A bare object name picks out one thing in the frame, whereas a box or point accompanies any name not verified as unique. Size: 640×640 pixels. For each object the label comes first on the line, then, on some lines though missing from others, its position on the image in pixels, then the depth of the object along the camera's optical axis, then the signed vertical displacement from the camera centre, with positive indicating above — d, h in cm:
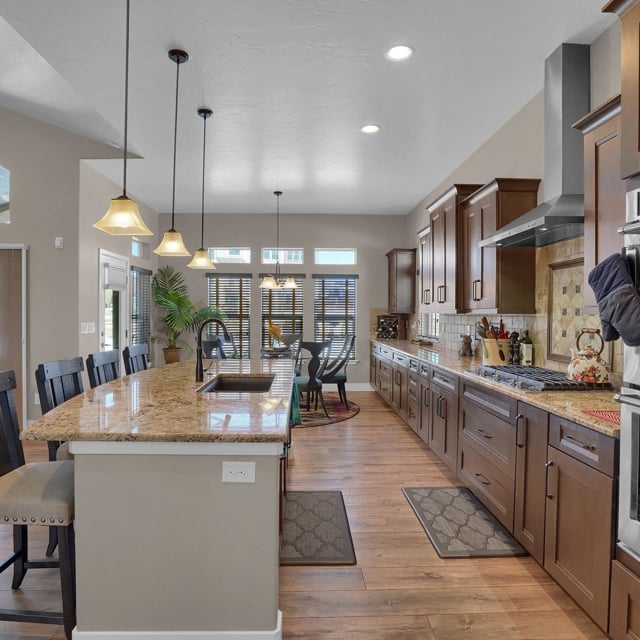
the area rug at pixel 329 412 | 543 -136
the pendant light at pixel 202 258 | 377 +46
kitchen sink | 312 -51
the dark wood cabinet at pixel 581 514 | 175 -87
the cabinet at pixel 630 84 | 177 +94
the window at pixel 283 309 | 751 +4
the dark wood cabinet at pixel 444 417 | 347 -87
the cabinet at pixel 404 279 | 686 +52
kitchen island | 171 -88
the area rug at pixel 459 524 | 254 -137
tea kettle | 245 -30
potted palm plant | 705 +1
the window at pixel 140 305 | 649 +7
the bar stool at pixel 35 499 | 173 -75
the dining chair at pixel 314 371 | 562 -78
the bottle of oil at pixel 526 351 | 345 -30
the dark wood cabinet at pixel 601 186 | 208 +63
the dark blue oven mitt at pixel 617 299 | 159 +5
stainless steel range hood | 277 +115
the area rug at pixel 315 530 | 248 -138
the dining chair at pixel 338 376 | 604 -89
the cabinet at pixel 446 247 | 416 +68
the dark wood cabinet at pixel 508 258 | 337 +44
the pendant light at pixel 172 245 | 317 +47
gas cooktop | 241 -39
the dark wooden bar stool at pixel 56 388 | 233 -45
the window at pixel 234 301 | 751 +17
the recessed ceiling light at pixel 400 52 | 280 +169
